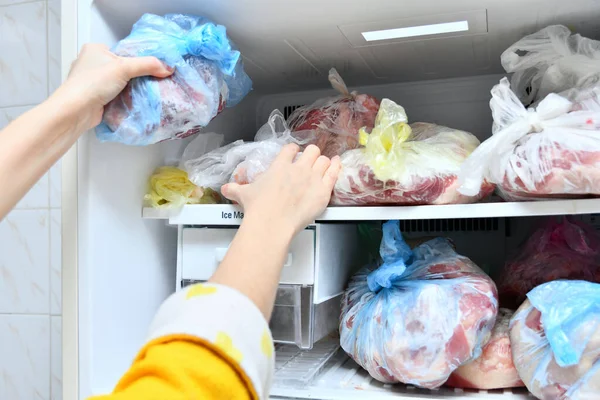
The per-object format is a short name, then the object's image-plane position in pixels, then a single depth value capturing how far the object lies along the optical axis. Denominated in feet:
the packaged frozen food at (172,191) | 2.62
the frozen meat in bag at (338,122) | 2.79
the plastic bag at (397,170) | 2.22
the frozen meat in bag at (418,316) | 2.23
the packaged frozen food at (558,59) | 2.35
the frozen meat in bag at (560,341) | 1.99
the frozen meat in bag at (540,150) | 1.97
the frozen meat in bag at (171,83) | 2.29
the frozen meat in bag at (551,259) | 2.54
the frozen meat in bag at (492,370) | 2.33
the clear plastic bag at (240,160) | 2.50
